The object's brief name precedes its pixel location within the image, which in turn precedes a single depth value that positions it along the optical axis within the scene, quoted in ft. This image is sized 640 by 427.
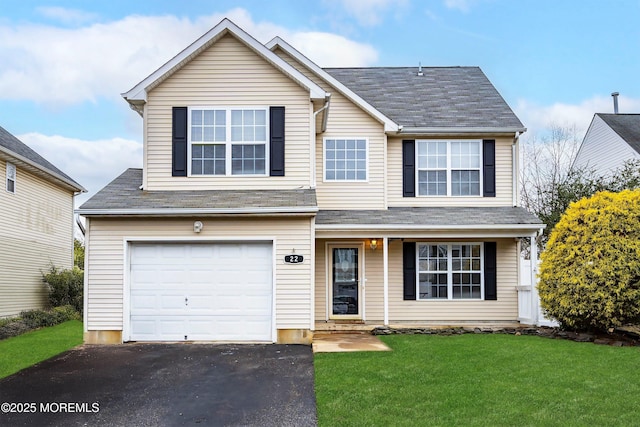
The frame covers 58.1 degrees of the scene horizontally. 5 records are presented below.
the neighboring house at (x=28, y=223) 55.01
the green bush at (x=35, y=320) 50.28
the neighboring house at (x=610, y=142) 77.61
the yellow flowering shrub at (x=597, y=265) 37.32
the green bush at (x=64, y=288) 63.21
